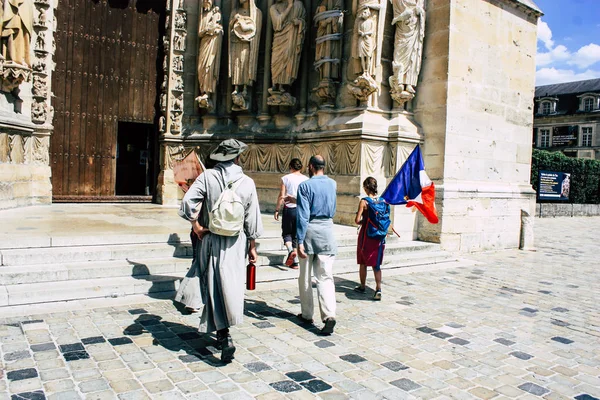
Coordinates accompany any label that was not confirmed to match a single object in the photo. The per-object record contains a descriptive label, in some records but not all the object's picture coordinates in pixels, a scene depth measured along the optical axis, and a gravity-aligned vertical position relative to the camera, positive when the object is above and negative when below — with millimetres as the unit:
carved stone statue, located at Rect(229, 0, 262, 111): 10945 +2845
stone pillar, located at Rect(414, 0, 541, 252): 9344 +1260
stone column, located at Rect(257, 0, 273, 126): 11148 +2286
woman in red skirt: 6082 -842
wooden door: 11211 +2023
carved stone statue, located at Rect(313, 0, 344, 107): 9789 +2566
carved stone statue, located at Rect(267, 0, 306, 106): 10539 +2779
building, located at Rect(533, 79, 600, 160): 49531 +6635
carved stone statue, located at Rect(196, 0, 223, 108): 11297 +2814
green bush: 32500 +960
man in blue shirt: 4895 -602
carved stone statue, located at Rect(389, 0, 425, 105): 9234 +2452
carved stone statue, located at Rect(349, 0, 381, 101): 9117 +2413
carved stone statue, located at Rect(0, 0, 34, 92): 8875 +2287
